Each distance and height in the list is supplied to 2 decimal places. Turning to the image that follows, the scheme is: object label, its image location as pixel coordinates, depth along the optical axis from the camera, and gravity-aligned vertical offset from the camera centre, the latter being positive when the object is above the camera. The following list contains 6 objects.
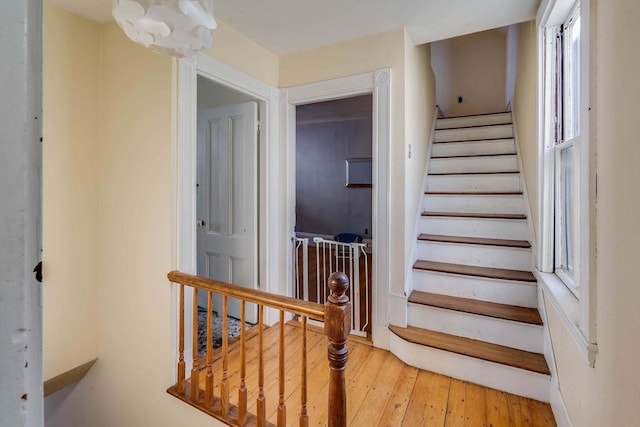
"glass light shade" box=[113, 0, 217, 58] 0.92 +0.62
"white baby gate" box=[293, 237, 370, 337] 2.54 -0.67
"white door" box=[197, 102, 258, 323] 2.67 +0.15
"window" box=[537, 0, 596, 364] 1.58 +0.32
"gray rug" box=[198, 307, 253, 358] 2.48 -1.06
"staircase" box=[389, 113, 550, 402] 1.93 -0.52
